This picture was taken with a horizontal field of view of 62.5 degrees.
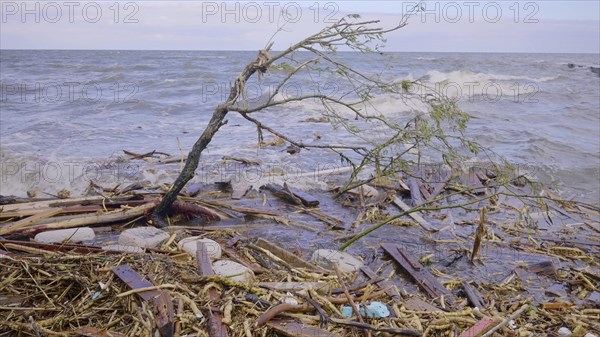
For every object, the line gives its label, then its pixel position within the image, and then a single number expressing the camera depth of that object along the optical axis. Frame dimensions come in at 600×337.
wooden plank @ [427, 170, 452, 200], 7.48
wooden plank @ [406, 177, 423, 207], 7.25
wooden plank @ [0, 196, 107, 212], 5.59
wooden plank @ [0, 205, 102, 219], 5.38
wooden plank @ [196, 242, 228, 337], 3.20
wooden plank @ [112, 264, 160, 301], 3.47
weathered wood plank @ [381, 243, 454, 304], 4.37
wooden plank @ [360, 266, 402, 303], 4.06
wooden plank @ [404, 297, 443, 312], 3.86
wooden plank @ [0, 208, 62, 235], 4.90
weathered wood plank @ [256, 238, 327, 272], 4.49
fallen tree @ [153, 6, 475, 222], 4.92
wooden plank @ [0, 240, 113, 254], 4.33
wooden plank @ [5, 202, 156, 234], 5.04
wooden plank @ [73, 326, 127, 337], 3.16
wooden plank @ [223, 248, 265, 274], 4.32
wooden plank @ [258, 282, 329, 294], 3.84
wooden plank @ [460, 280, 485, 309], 4.18
